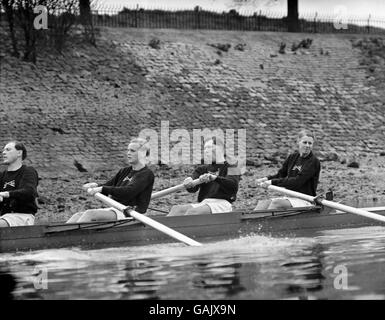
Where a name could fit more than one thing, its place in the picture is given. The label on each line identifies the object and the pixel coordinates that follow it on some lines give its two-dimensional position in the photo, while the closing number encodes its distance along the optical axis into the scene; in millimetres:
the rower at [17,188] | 12977
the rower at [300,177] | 15141
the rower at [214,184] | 14266
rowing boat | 12828
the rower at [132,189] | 13625
